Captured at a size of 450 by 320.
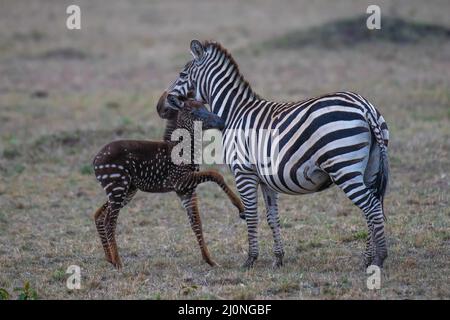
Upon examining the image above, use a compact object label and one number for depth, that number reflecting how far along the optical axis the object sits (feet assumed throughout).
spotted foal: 61.21
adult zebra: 53.31
